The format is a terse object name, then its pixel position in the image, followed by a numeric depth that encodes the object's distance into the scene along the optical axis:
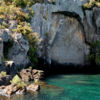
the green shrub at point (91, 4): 36.81
